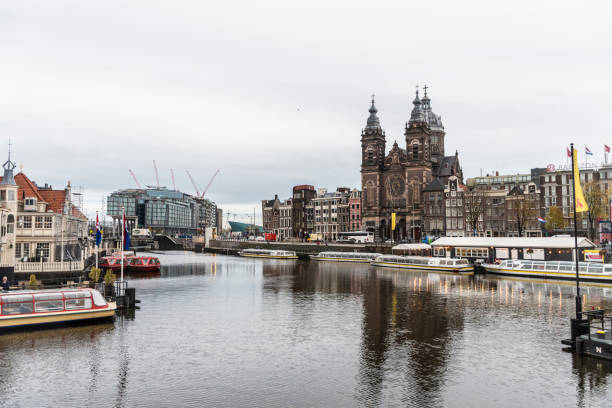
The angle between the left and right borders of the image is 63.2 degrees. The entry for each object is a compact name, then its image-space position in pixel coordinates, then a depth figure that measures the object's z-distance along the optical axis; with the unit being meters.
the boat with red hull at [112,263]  95.50
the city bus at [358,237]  153.88
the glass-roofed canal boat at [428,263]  90.00
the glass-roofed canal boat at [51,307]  35.63
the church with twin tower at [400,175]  167.12
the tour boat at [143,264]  95.12
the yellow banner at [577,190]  34.31
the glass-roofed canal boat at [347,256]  123.62
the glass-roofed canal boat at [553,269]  69.69
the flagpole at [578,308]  30.92
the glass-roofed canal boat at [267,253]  140.02
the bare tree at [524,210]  120.62
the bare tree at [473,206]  131.85
